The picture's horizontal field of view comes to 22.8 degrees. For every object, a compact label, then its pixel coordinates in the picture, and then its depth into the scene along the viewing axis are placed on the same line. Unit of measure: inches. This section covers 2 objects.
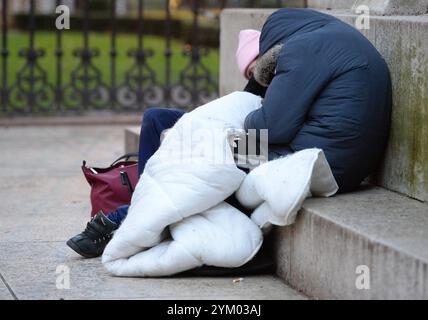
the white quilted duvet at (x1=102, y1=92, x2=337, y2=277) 171.6
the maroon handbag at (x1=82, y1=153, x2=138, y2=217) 205.5
